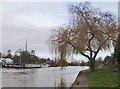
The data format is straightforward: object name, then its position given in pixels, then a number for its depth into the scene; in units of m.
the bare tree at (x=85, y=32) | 14.58
